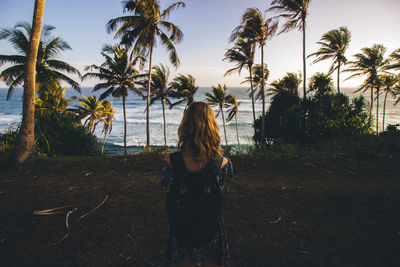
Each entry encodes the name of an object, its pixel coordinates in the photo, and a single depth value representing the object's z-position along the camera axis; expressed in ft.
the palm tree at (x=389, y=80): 71.20
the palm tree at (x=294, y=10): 38.73
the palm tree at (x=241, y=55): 47.67
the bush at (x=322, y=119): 38.65
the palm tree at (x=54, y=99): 38.45
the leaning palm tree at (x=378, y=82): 64.34
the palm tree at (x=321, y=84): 49.26
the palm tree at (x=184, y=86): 58.39
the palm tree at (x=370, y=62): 55.42
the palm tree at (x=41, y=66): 36.75
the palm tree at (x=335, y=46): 51.08
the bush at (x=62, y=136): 25.05
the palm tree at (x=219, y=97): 57.93
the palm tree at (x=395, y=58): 41.37
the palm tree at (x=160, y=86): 56.08
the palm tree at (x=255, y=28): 41.45
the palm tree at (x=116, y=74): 49.70
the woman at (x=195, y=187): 4.51
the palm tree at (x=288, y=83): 58.75
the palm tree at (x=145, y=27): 37.83
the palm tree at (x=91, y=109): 50.46
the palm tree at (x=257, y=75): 60.48
